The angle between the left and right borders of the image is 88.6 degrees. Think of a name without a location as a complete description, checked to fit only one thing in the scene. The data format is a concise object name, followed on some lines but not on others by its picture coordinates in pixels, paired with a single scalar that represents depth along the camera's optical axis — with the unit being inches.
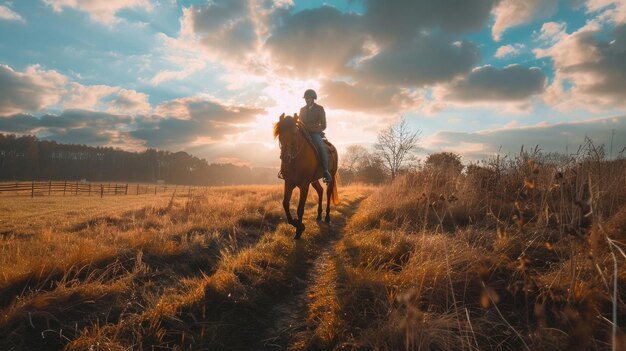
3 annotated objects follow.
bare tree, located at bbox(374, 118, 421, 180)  1675.7
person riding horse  371.9
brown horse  305.1
